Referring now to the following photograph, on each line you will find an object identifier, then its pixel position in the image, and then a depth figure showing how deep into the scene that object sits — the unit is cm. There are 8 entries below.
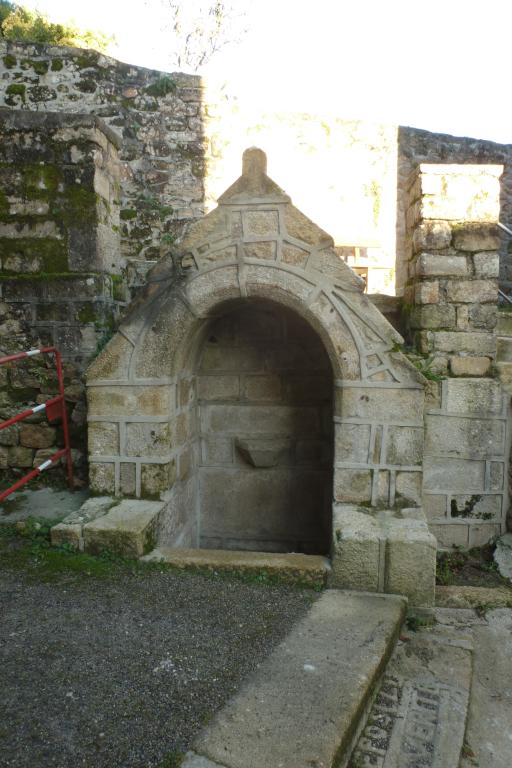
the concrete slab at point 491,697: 227
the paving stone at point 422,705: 219
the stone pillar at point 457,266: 399
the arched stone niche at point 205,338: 341
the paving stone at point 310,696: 190
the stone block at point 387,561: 304
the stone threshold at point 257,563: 314
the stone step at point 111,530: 323
